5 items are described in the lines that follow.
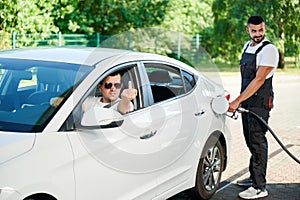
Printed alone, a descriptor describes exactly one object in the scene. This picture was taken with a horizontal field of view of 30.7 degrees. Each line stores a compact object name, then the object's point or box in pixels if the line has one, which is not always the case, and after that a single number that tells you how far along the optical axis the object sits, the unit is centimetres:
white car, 377
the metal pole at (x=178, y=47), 2963
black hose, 606
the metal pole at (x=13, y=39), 2249
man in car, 472
